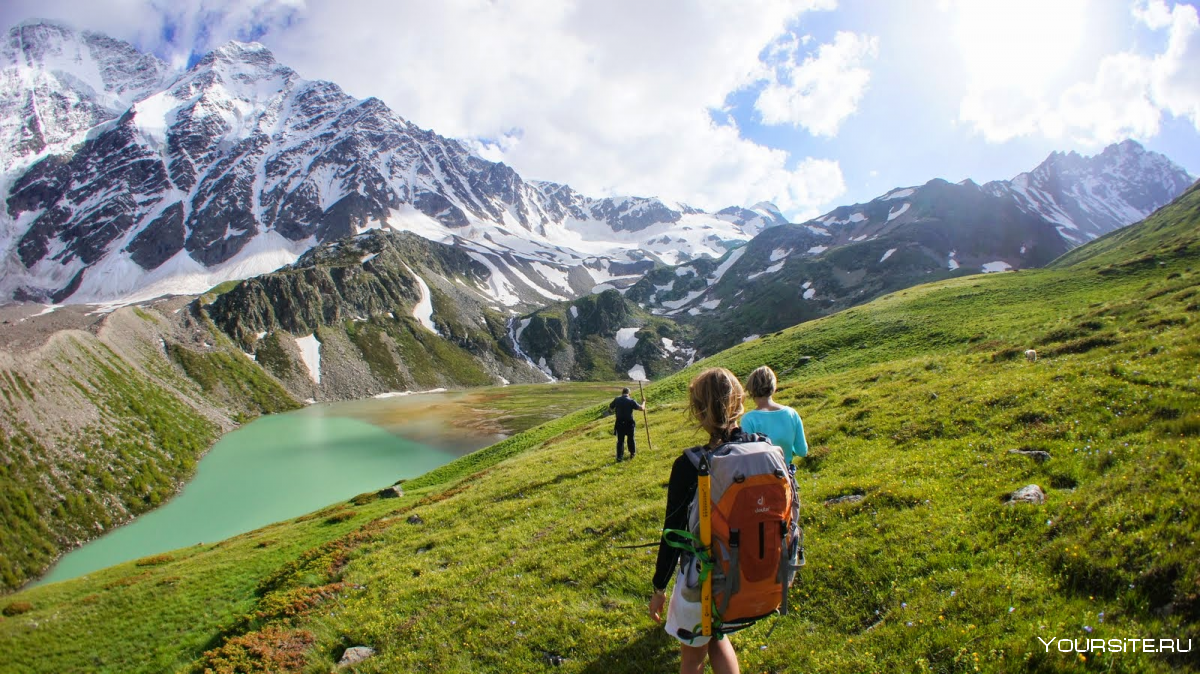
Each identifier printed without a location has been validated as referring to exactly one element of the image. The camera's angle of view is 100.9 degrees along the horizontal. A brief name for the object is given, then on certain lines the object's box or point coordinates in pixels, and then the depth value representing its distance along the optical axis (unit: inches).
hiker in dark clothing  914.7
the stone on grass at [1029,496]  372.5
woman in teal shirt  396.5
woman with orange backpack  230.1
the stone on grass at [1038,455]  444.5
